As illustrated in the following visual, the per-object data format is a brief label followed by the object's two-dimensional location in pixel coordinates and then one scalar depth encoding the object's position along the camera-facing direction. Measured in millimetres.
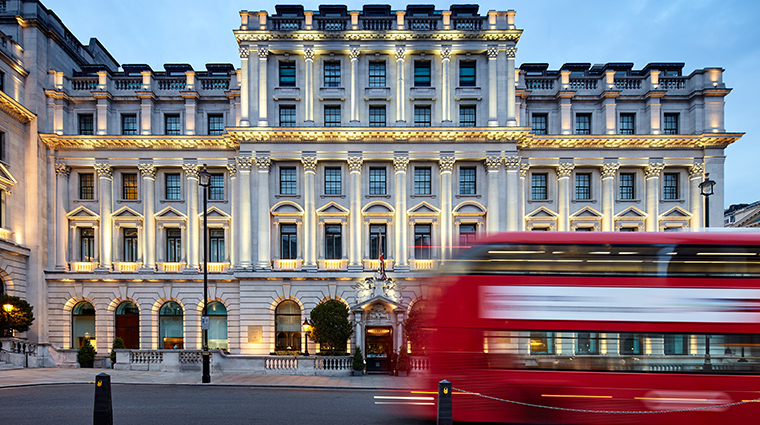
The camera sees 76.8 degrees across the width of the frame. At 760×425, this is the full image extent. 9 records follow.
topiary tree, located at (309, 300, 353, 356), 25688
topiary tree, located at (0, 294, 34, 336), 24641
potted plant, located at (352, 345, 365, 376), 24562
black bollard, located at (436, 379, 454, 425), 9023
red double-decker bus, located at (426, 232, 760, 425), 9078
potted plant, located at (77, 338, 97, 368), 25688
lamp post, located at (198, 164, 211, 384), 19891
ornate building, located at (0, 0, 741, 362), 29750
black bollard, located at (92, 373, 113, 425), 9570
